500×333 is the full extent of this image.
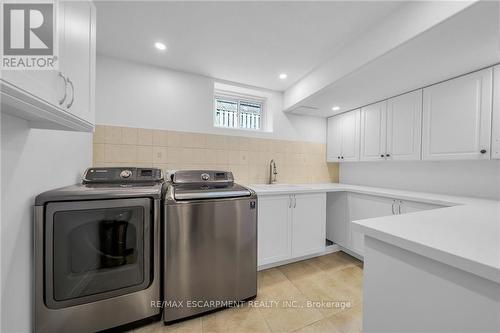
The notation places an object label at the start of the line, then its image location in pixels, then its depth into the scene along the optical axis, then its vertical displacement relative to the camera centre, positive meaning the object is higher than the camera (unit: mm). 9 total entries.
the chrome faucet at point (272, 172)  2709 -111
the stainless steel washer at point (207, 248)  1349 -661
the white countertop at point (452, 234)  522 -253
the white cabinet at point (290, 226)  2016 -708
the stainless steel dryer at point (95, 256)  1091 -614
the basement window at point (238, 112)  2683 +791
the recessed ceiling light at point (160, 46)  1812 +1162
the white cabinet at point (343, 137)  2736 +451
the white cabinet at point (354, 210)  1881 -528
